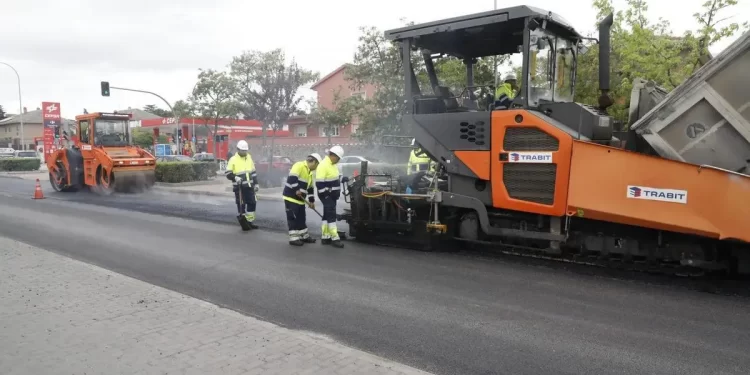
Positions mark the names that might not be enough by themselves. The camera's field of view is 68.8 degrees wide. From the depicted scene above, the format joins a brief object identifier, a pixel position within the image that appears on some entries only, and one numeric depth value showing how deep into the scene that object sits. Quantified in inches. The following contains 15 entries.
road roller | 673.6
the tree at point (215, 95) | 1214.3
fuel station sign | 1256.8
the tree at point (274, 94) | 849.5
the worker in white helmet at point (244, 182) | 388.5
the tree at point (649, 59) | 493.7
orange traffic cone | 631.8
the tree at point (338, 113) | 776.7
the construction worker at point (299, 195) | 326.3
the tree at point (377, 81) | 690.8
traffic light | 1069.8
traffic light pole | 1081.4
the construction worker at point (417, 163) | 294.9
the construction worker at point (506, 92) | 254.8
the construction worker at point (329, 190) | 322.3
